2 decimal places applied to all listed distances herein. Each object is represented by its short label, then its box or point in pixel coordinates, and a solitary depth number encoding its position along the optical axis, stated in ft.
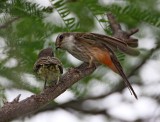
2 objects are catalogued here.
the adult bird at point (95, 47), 22.50
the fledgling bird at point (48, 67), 19.04
